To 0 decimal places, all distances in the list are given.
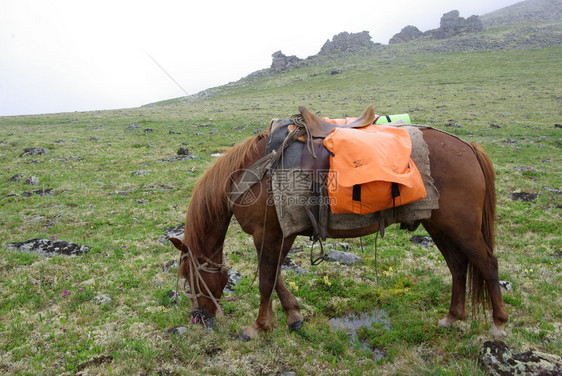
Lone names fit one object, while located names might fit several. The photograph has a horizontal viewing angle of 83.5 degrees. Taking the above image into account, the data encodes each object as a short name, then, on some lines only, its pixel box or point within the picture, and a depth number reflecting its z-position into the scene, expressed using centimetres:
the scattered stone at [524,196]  902
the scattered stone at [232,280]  554
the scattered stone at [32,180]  1186
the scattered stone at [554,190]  926
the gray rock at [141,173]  1311
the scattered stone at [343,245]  697
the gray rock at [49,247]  663
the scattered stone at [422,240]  694
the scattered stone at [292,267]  607
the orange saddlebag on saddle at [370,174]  363
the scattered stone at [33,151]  1627
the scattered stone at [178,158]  1519
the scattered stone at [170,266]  617
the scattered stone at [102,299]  508
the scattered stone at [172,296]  514
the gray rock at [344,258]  635
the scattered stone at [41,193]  1077
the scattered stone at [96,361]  376
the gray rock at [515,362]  310
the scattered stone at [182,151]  1612
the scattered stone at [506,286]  509
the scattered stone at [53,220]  847
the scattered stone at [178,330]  438
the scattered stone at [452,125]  1992
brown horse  395
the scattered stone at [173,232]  749
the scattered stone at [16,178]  1216
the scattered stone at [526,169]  1144
